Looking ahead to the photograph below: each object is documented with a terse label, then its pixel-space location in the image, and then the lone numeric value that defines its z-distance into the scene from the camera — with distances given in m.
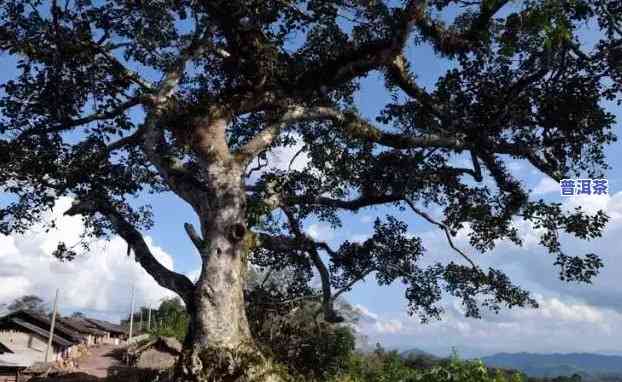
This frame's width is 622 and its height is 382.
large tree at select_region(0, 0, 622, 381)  9.96
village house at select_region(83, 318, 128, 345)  60.94
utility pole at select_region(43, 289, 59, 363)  33.08
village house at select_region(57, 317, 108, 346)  49.19
